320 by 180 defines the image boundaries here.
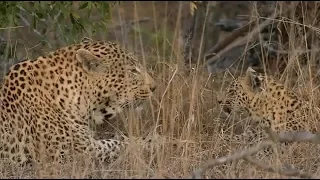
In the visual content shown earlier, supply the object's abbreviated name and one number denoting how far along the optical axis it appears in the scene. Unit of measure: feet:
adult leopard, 48.88
